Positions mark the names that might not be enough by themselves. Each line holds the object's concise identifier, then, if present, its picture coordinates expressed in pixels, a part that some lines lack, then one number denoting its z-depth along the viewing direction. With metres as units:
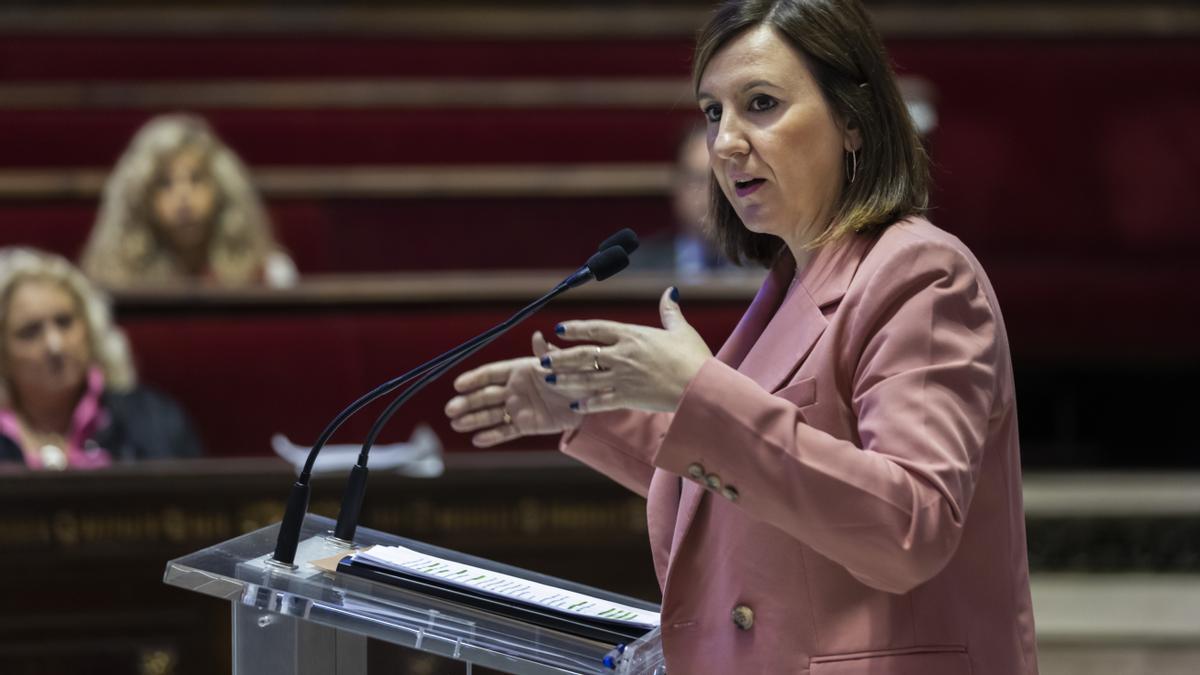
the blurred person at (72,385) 12.58
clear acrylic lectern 8.48
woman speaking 8.35
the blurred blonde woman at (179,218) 15.45
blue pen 8.48
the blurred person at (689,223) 14.87
